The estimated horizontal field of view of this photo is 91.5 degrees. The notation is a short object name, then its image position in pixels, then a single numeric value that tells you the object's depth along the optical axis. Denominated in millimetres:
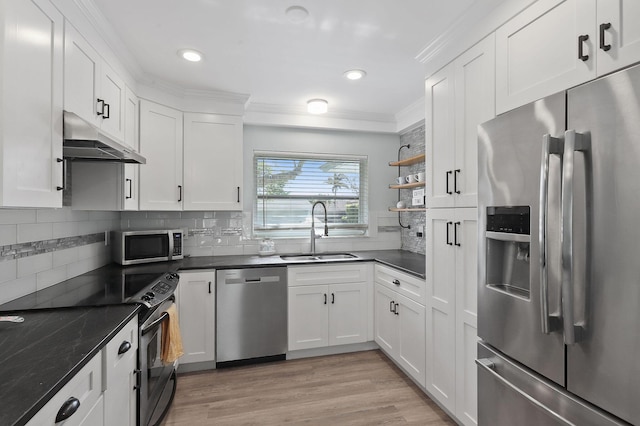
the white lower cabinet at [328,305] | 2975
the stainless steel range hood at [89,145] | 1557
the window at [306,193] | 3576
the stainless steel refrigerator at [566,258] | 955
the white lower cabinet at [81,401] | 882
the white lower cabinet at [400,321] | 2371
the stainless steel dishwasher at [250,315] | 2791
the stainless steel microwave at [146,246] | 2682
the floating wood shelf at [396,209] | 3052
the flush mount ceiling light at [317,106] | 3182
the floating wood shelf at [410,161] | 3123
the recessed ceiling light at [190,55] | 2273
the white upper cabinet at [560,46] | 1065
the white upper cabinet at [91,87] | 1630
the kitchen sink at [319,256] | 3313
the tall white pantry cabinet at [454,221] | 1792
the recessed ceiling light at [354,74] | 2575
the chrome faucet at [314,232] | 3441
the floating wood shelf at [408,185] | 3129
